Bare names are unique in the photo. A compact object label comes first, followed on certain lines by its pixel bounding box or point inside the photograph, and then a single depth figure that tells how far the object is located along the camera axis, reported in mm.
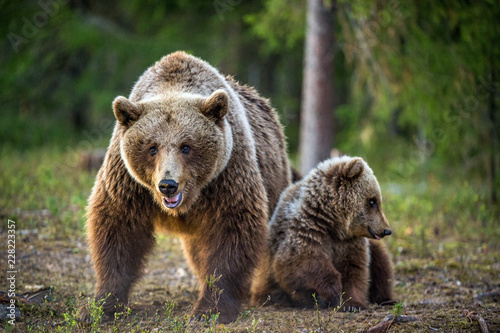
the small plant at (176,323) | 8430
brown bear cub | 10281
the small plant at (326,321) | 8742
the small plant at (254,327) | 8414
